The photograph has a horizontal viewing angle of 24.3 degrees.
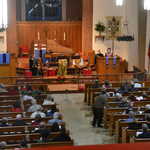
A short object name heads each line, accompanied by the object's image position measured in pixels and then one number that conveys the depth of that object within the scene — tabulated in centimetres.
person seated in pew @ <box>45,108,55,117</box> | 987
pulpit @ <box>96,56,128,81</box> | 1886
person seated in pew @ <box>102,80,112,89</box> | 1381
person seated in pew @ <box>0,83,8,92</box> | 1302
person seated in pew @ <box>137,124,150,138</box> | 793
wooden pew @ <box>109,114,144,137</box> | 980
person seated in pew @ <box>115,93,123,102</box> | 1175
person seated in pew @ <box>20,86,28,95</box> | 1236
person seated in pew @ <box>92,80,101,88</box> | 1418
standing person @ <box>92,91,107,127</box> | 1116
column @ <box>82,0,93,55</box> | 2138
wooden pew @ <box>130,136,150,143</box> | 769
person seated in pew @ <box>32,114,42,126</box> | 920
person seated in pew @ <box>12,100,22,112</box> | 1084
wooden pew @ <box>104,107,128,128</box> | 1070
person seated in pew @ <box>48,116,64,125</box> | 883
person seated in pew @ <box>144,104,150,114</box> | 1011
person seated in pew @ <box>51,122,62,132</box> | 836
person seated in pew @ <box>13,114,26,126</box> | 900
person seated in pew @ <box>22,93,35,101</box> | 1147
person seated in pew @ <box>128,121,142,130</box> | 872
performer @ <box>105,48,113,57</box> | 1936
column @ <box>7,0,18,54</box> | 2059
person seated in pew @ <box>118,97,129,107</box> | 1104
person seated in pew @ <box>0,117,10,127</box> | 888
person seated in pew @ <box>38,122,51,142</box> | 789
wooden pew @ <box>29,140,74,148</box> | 740
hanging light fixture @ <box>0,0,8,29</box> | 1669
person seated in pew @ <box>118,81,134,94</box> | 1275
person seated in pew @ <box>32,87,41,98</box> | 1210
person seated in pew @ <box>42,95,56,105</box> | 1098
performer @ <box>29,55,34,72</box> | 1839
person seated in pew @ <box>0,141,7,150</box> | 707
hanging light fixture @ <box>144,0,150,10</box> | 1044
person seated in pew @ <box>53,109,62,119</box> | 933
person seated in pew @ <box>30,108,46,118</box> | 960
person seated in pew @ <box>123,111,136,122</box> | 929
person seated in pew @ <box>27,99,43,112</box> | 1029
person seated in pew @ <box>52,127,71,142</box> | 777
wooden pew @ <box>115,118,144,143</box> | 918
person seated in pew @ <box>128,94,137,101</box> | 1182
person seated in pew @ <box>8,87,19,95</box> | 1274
